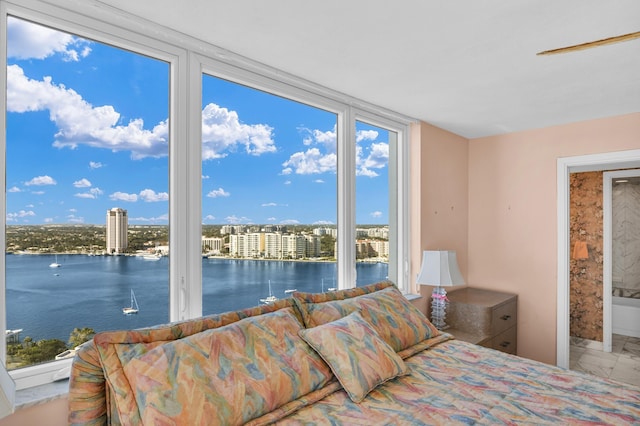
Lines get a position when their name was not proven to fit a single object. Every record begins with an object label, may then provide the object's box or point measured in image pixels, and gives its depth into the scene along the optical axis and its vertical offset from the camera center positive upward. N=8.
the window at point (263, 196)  2.29 +0.10
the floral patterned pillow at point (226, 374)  1.36 -0.66
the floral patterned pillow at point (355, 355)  1.76 -0.72
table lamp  3.24 -0.57
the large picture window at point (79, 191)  1.67 +0.10
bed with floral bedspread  1.41 -0.74
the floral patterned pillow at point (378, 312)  2.17 -0.61
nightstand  3.34 -1.01
